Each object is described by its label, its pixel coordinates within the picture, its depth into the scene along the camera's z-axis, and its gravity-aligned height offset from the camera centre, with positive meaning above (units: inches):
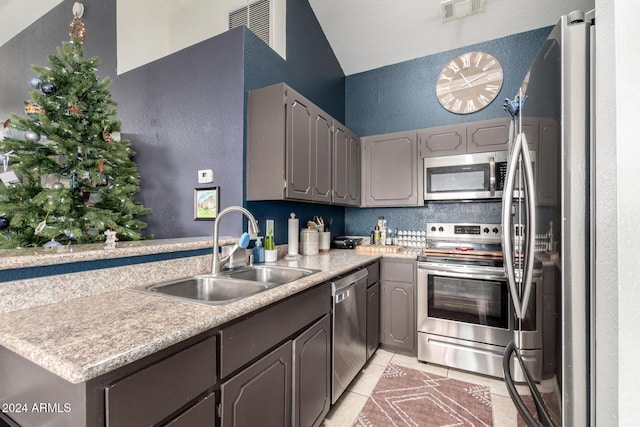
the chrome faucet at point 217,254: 59.1 -8.6
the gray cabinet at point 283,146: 78.7 +20.7
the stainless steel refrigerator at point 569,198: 28.0 +1.8
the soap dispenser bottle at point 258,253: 82.3 -11.2
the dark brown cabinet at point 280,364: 39.9 -25.8
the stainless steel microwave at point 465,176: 98.6 +14.6
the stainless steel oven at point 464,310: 84.6 -30.3
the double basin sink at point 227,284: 54.8 -14.9
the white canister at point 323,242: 110.7 -10.7
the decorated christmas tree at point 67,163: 70.6 +14.6
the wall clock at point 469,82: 118.0 +58.1
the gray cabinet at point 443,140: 108.3 +29.8
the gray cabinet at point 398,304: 98.3 -32.3
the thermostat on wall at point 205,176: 87.7 +12.6
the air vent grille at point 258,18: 99.3 +72.6
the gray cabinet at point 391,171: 115.3 +19.1
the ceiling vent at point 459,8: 104.0 +79.4
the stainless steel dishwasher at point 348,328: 69.4 -31.4
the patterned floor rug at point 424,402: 68.6 -51.0
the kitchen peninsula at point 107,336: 26.1 -13.4
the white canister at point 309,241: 98.8 -9.4
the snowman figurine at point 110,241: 54.2 -5.2
